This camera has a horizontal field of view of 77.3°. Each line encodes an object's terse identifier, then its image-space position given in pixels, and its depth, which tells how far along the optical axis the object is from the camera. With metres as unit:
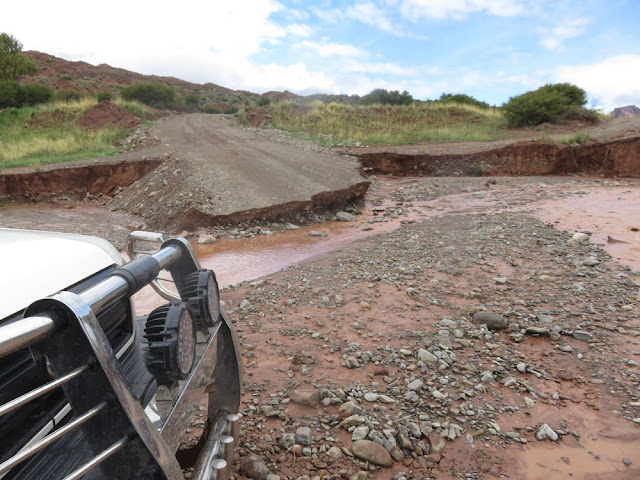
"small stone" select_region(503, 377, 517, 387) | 2.97
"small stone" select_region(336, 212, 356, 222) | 9.52
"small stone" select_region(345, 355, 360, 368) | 3.26
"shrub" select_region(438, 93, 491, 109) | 32.19
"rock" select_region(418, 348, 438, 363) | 3.24
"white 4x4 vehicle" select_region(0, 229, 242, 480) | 1.03
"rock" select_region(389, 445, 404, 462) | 2.29
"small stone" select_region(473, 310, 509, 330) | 3.79
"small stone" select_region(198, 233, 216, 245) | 8.02
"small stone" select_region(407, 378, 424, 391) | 2.90
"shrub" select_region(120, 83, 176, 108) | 37.38
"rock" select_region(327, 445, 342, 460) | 2.30
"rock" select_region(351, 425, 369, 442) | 2.43
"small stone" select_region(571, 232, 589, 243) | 6.32
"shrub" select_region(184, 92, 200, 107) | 43.35
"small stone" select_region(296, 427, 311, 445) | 2.41
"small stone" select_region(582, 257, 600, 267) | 5.26
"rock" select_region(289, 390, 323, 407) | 2.78
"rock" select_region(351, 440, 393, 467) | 2.26
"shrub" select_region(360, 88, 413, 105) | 32.72
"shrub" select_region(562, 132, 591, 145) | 14.59
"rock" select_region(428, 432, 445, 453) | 2.35
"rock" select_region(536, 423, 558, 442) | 2.48
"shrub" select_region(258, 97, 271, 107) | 39.19
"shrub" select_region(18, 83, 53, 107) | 25.84
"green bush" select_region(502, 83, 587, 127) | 20.62
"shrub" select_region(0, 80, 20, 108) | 24.34
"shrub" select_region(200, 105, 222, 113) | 40.12
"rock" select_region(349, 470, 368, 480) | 2.15
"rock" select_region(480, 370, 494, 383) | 3.00
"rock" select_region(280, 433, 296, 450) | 2.39
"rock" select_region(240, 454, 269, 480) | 2.15
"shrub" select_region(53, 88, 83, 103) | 27.72
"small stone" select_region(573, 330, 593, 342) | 3.53
